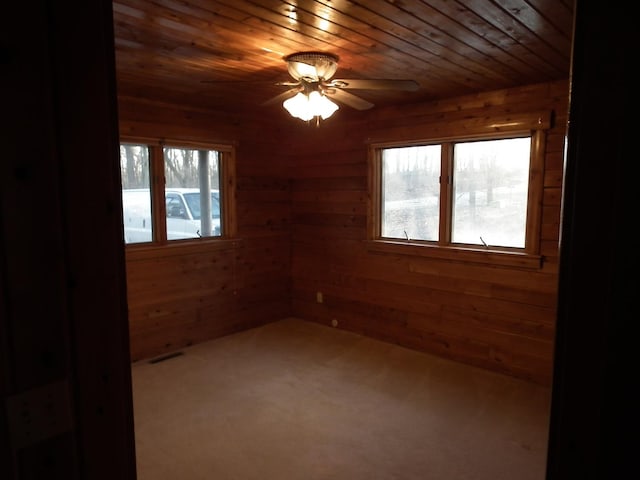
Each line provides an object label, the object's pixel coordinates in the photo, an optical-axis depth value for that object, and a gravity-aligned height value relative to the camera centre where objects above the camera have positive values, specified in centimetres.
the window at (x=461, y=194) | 357 +4
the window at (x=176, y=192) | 403 +5
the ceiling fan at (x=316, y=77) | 260 +75
